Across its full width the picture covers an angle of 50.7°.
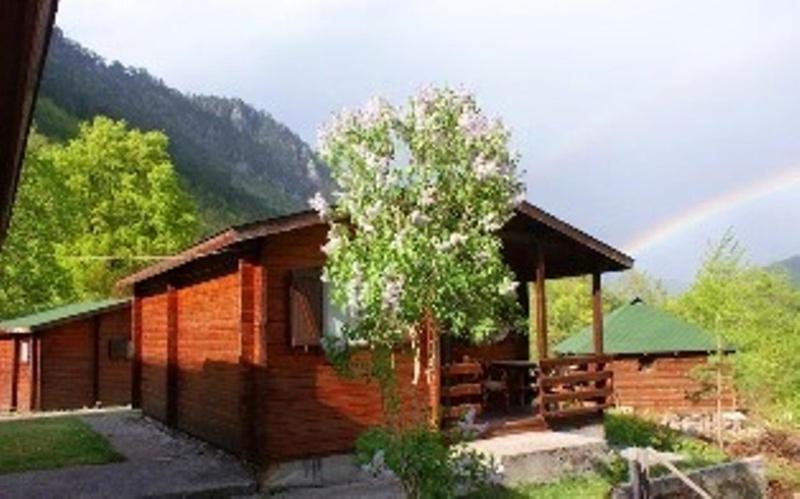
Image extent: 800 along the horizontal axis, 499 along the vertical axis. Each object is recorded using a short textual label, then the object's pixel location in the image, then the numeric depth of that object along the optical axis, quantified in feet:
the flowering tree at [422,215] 36.99
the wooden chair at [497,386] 60.71
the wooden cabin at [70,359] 99.40
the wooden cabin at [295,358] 47.62
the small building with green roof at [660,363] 108.47
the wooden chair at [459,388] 53.57
